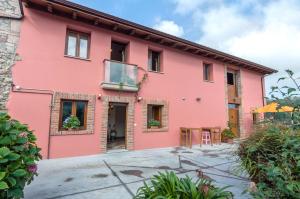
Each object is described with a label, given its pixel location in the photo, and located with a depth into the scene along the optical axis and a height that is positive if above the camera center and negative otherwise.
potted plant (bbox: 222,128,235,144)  12.48 -1.09
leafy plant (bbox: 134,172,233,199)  2.52 -1.03
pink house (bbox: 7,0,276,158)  7.65 +1.87
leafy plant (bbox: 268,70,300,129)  2.14 +0.30
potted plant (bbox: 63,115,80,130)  8.09 -0.24
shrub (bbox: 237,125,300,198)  2.15 -0.60
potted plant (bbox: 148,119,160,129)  10.31 -0.32
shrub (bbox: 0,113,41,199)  2.23 -0.51
